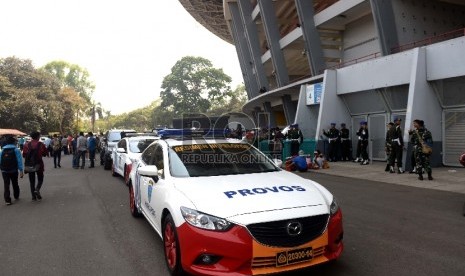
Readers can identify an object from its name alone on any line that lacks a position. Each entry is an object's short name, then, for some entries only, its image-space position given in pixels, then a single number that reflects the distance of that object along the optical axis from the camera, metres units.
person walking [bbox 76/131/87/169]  17.11
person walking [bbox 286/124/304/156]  16.53
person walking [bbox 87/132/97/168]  17.50
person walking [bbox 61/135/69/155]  27.78
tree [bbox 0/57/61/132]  47.34
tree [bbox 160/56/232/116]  74.66
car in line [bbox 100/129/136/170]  15.85
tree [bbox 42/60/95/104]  85.75
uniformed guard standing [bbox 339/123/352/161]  16.95
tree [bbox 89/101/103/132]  103.59
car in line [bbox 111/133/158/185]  10.94
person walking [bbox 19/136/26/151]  28.73
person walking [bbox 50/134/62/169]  18.36
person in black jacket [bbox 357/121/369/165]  15.39
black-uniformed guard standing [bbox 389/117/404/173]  12.16
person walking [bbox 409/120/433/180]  10.41
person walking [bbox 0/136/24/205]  8.50
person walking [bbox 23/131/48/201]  8.84
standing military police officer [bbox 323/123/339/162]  16.97
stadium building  13.37
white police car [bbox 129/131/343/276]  3.40
